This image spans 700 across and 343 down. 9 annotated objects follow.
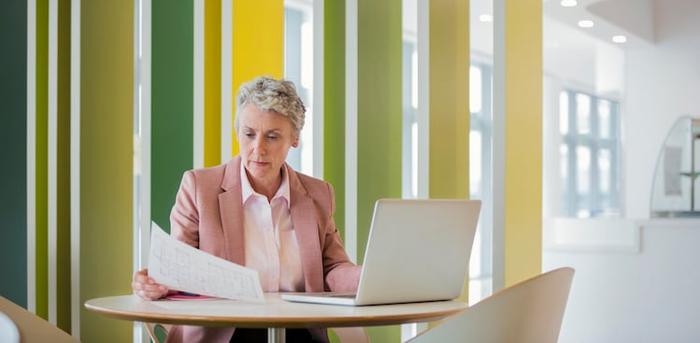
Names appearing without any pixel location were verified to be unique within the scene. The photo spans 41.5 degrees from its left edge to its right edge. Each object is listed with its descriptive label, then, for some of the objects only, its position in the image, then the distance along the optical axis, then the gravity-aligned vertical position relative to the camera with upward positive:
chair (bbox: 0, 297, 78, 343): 2.59 -0.42
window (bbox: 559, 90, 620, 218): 14.26 +0.33
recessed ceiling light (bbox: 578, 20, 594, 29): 8.47 +1.41
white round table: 2.00 -0.31
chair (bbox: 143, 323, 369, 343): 2.72 -0.47
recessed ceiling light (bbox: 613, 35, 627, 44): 9.04 +1.36
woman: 2.70 -0.10
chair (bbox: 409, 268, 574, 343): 2.16 -0.33
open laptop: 2.17 -0.19
